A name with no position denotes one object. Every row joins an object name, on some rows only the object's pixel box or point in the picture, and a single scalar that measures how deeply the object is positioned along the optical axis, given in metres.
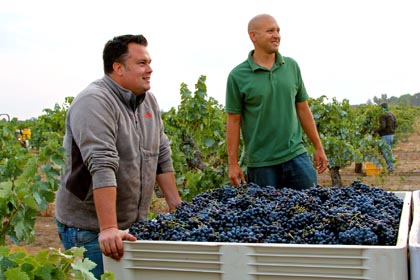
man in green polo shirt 3.96
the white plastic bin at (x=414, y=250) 1.88
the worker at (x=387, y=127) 14.73
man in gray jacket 2.64
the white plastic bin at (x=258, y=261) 1.92
